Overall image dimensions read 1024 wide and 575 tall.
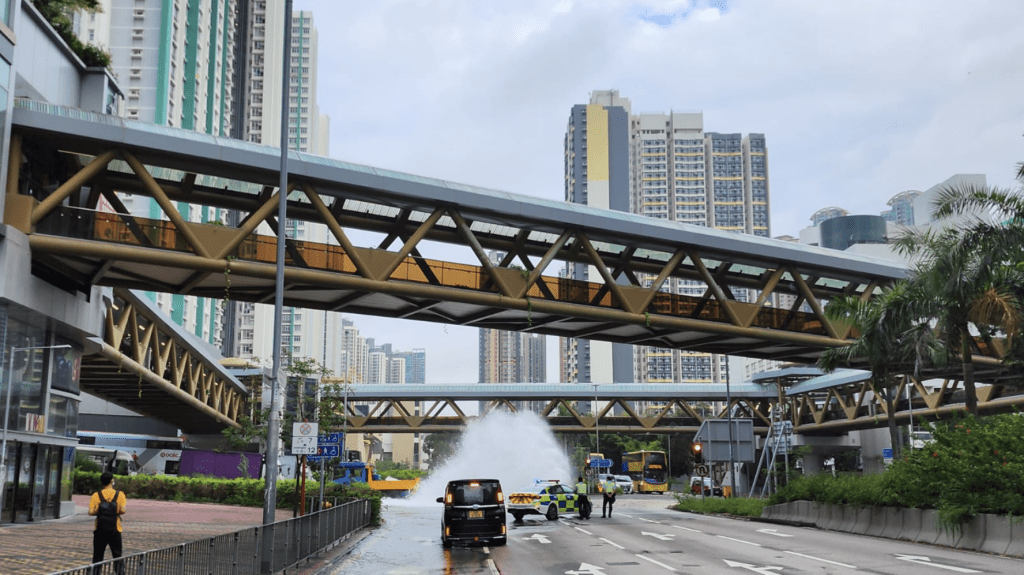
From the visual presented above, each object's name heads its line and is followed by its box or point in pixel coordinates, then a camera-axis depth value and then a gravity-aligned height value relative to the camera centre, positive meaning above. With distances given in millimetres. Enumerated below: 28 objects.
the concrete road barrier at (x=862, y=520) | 26711 -2839
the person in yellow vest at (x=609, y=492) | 38694 -3015
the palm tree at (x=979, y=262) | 26562 +4753
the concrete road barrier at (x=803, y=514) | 31938 -3172
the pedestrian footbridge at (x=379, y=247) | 26219 +5909
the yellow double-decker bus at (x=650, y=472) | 90925 -5106
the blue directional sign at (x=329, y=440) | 27438 -643
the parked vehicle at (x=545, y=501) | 38281 -3464
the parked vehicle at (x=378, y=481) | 65875 -5105
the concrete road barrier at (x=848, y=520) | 27828 -2941
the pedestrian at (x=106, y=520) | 14445 -1626
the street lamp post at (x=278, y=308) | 19469 +2480
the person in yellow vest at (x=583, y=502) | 38812 -3424
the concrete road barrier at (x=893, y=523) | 24594 -2666
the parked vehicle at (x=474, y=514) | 24016 -2454
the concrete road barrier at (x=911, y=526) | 23578 -2638
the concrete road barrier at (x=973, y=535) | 20438 -2463
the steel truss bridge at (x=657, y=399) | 74188 +2049
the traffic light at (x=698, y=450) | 43691 -1328
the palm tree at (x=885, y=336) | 32750 +3188
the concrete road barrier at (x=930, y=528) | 22547 -2551
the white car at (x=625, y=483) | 90500 -6104
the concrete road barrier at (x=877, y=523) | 25656 -2802
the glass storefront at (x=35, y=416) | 25938 -19
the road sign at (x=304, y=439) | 21984 -500
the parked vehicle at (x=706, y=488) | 65706 -5341
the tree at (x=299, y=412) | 34562 +237
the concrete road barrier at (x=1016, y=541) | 18886 -2374
